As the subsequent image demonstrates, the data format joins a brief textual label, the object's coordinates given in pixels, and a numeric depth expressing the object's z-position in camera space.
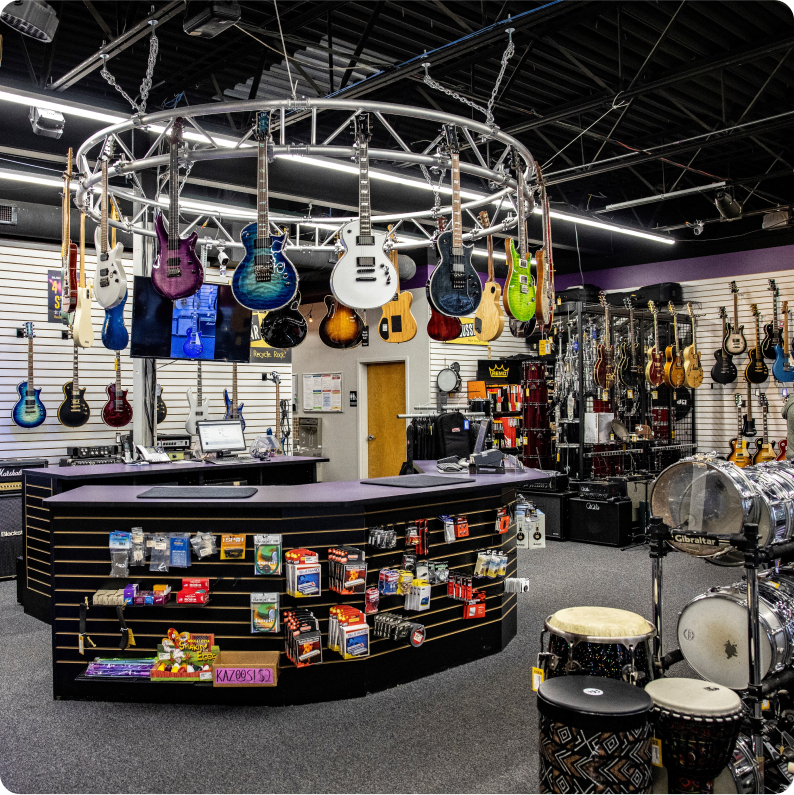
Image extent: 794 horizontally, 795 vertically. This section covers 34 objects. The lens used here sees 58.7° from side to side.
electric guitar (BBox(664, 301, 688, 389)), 9.12
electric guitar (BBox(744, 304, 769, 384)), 8.90
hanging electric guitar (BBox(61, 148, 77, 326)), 5.15
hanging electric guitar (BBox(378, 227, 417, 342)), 6.47
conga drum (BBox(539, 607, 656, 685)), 2.57
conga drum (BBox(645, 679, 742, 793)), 2.29
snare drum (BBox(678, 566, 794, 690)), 2.90
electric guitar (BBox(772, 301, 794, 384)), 8.69
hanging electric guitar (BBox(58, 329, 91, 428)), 7.19
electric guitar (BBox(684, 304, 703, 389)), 9.32
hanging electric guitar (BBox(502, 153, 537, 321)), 4.91
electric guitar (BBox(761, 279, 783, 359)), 8.72
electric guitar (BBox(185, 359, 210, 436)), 7.62
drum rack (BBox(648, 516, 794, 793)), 2.58
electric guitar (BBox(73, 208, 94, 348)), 6.22
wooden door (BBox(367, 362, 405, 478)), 10.80
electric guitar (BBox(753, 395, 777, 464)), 8.43
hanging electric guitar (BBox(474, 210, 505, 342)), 5.95
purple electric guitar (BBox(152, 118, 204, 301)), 4.37
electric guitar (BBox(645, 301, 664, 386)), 8.98
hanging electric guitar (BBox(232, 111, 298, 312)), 4.21
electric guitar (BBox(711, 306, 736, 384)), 9.15
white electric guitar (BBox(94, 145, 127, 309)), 4.99
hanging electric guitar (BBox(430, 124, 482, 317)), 4.54
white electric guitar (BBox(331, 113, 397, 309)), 4.32
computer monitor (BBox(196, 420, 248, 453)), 5.96
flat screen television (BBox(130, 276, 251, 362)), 5.43
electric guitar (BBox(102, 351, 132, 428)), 7.45
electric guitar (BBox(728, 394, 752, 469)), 8.34
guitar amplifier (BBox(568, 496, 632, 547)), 7.58
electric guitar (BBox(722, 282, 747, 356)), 9.09
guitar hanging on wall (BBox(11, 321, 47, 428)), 6.96
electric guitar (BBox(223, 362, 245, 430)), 7.81
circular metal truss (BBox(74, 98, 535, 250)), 3.96
